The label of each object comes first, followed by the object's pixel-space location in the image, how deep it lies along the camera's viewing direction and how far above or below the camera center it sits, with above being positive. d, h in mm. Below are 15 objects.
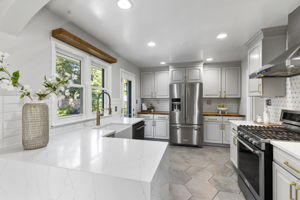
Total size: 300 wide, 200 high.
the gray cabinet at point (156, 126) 4184 -824
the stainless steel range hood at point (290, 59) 1359 +444
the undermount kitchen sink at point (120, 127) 2007 -479
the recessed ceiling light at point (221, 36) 2252 +1111
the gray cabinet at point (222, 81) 3875 +579
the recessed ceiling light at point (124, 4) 1468 +1083
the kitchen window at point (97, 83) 2441 +334
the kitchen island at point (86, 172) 674 -410
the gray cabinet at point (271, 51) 2070 +782
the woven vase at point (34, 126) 1077 -213
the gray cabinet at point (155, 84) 4461 +537
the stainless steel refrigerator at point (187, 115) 3684 -418
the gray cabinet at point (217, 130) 3656 -822
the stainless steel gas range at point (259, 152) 1353 -592
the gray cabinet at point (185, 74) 3899 +780
